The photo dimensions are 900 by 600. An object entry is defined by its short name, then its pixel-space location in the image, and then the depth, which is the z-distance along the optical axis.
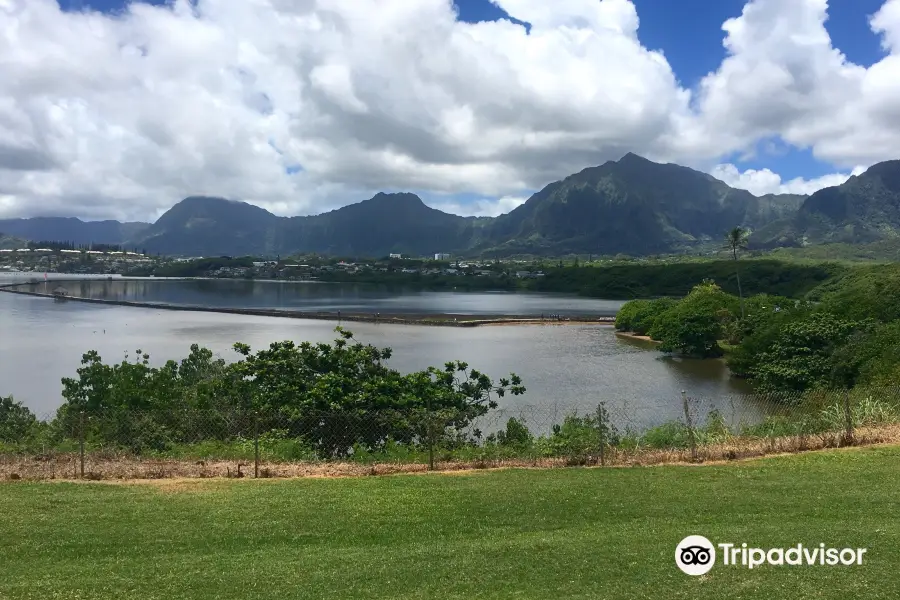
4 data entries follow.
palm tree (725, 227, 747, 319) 63.25
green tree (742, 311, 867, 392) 33.66
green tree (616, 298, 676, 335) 65.88
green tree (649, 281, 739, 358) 51.56
